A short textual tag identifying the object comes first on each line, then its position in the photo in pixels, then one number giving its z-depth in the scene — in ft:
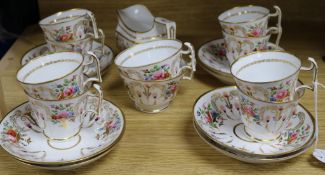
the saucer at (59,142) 1.97
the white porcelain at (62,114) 2.08
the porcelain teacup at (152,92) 2.36
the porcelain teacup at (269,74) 1.98
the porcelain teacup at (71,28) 2.72
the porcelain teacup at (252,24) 2.61
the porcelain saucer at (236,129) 1.97
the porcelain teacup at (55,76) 2.06
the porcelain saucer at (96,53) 2.81
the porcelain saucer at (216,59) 2.67
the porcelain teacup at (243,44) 2.62
